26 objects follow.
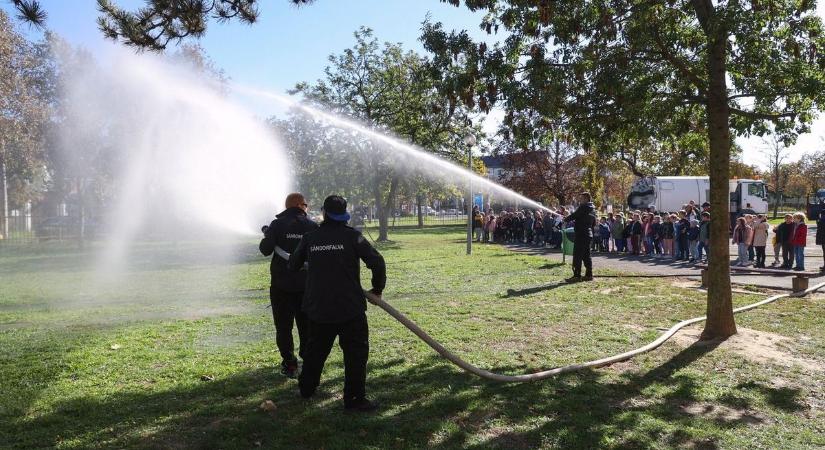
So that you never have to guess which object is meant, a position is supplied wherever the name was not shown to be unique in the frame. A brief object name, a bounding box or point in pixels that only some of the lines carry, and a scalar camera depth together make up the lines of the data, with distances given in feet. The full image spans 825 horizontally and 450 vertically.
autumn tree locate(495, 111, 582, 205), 148.77
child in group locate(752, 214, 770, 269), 51.85
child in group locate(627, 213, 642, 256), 67.77
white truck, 119.96
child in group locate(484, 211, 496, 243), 101.92
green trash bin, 52.80
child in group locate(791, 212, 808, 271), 48.34
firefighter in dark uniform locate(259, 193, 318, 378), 19.21
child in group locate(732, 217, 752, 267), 53.16
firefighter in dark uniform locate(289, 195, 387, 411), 16.51
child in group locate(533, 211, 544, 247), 89.04
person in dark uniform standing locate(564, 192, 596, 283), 42.11
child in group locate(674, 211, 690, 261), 59.39
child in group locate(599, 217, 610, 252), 72.23
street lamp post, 71.88
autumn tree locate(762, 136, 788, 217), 156.46
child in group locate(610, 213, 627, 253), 71.00
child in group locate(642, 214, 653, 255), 66.69
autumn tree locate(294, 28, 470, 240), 97.14
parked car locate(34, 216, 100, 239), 103.24
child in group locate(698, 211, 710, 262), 55.84
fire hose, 17.66
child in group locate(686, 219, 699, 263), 57.88
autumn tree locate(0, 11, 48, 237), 89.25
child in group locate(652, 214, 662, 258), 65.72
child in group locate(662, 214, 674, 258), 63.87
